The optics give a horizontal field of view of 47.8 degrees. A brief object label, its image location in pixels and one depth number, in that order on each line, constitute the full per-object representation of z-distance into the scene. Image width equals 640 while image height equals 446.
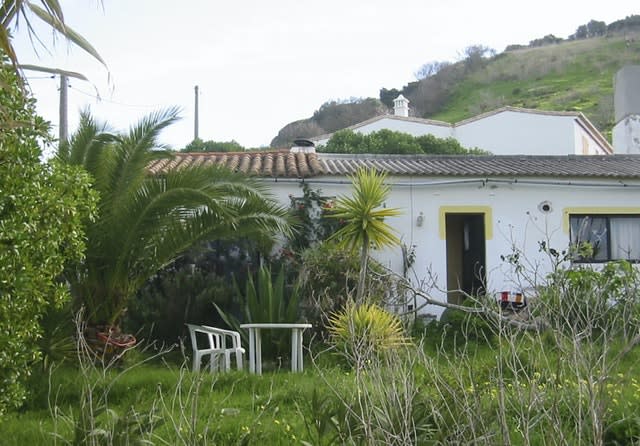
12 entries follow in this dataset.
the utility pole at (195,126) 36.16
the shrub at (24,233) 6.22
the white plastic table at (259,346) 9.91
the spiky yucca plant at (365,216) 12.23
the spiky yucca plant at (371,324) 9.93
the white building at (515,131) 31.70
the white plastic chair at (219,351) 9.51
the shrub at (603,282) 6.25
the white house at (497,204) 14.99
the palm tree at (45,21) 4.84
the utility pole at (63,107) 20.13
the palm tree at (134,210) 10.02
